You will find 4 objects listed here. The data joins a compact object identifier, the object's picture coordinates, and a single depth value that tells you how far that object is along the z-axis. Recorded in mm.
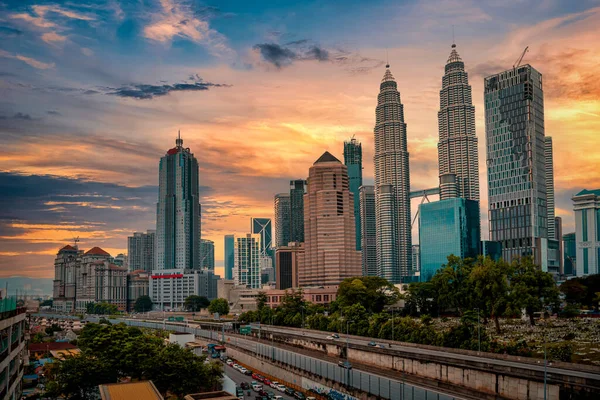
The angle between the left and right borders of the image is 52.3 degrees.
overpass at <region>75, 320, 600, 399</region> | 59062
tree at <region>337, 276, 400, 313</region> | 154625
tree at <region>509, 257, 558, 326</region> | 99812
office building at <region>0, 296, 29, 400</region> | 49969
